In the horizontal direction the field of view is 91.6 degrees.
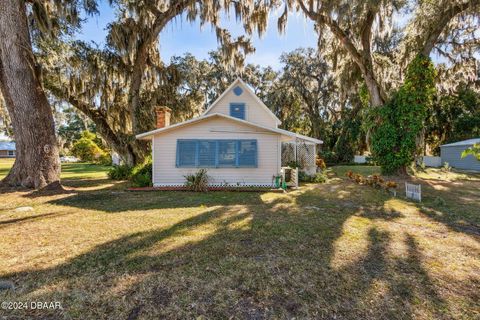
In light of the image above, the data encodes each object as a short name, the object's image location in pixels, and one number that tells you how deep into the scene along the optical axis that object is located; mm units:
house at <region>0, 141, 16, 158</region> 54844
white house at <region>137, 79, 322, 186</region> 9812
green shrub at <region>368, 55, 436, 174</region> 11844
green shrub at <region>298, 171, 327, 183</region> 12305
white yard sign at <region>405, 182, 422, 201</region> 7654
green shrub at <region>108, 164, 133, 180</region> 13075
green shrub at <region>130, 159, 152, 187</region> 10073
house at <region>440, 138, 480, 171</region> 18214
